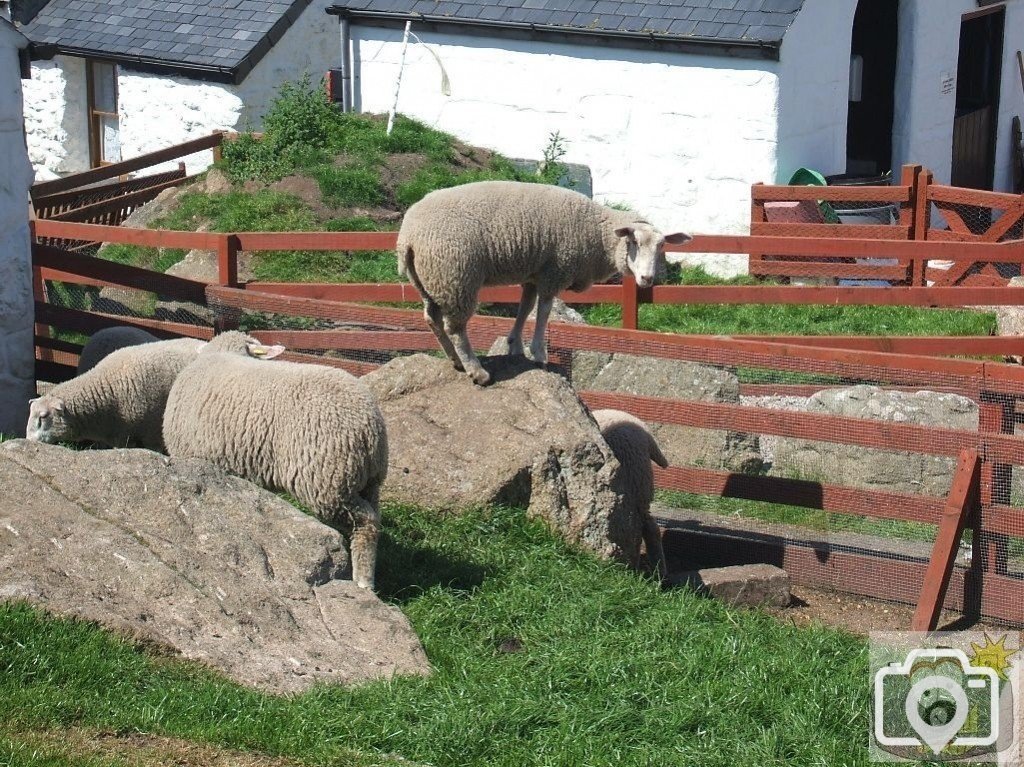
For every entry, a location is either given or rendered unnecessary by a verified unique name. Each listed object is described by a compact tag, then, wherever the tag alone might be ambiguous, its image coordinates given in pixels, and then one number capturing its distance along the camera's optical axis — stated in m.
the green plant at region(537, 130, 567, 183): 16.02
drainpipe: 18.00
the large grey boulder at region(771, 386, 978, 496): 8.39
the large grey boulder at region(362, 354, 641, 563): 6.87
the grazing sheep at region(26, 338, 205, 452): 7.76
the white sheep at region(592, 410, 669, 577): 7.30
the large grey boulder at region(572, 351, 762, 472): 8.52
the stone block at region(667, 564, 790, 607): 6.94
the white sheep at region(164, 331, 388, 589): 5.90
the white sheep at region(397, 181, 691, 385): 7.05
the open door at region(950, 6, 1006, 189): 20.77
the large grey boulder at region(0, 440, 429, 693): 4.98
